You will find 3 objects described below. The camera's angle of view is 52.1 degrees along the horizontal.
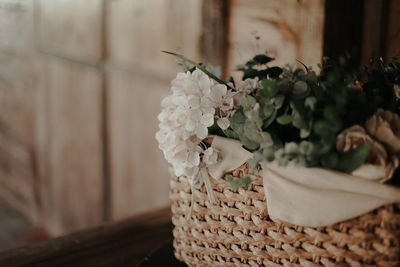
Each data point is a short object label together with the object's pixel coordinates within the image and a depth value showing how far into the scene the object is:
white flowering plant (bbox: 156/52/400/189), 0.59
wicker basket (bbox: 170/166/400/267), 0.62
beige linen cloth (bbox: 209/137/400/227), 0.59
